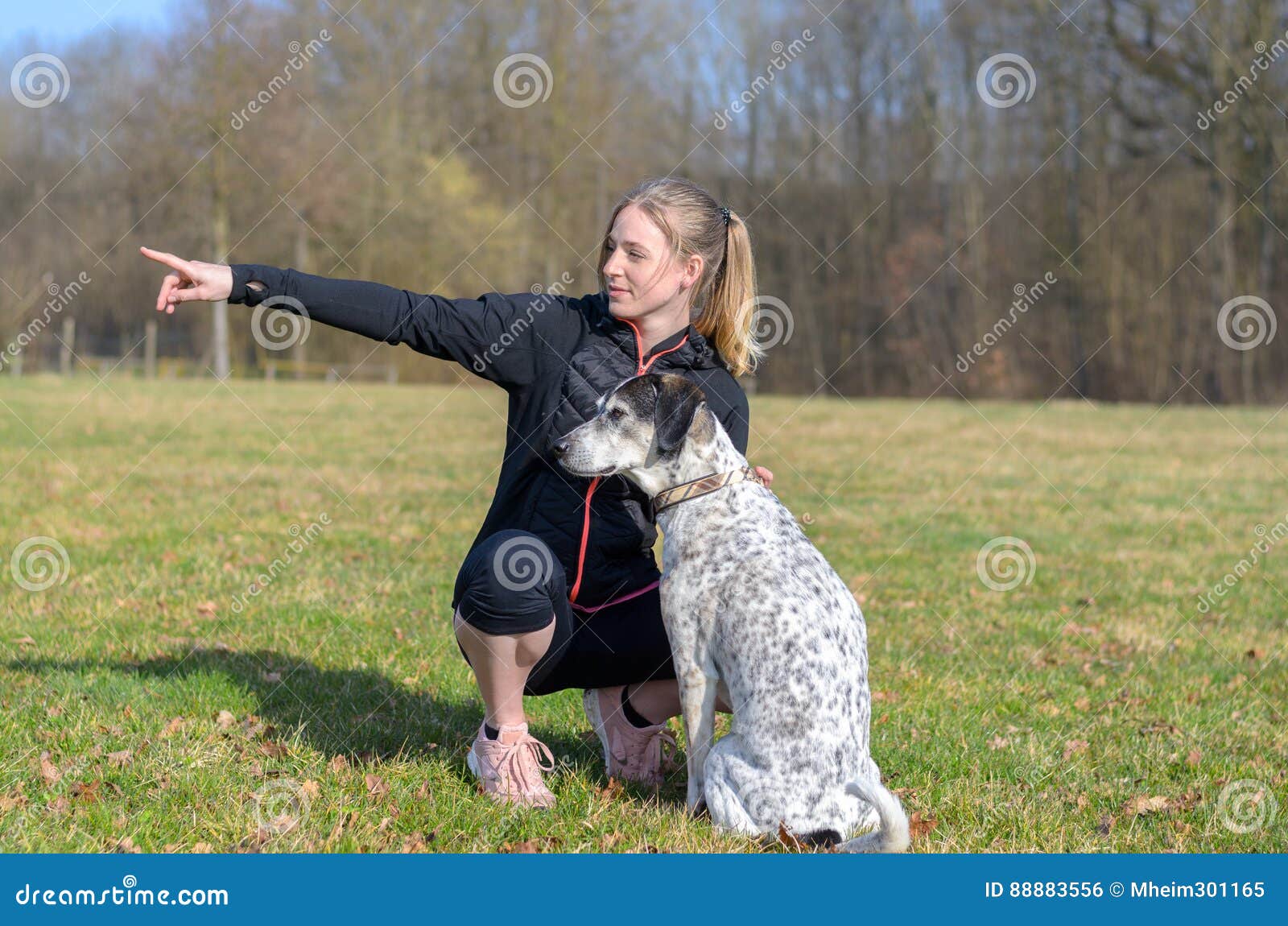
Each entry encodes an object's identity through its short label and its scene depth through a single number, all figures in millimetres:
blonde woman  3775
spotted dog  3322
